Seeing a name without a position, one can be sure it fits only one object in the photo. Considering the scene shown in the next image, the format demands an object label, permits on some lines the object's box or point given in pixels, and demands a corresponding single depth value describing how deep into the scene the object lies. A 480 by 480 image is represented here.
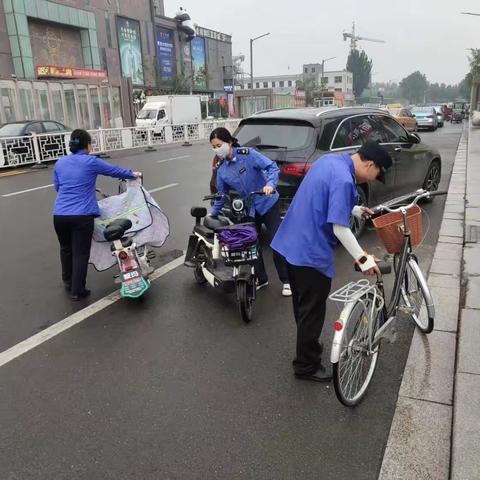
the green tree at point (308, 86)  76.37
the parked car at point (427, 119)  28.88
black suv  5.80
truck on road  31.49
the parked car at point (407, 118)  25.96
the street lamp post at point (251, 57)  42.73
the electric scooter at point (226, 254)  4.13
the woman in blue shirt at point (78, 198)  4.57
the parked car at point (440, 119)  32.76
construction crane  156.88
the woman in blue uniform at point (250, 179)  4.55
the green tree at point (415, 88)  176.25
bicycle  2.81
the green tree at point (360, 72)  147.75
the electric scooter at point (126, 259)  4.55
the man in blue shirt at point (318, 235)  2.71
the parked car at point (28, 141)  14.92
